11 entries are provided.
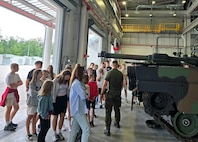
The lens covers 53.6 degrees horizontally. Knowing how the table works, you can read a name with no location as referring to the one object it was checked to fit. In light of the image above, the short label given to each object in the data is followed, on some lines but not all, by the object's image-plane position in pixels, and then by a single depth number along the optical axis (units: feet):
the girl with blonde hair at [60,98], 11.27
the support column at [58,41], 18.97
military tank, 11.39
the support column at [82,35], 21.12
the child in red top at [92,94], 14.92
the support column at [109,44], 38.34
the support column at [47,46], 20.53
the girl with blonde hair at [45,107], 9.38
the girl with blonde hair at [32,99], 10.95
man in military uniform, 13.92
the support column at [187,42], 52.12
